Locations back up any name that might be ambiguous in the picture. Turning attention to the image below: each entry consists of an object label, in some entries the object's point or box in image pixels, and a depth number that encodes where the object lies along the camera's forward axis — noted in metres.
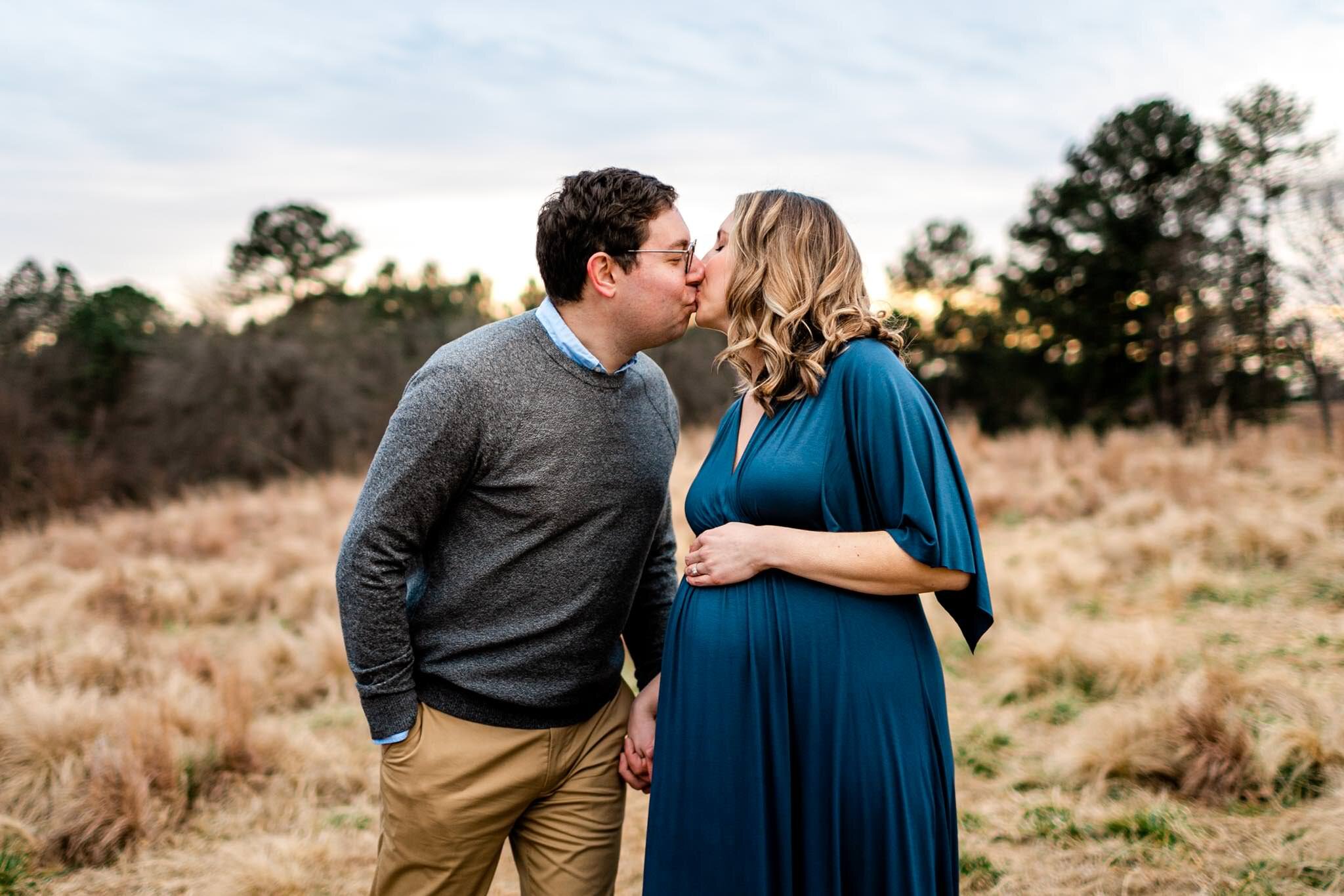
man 2.22
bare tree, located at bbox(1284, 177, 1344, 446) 13.48
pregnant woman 2.01
